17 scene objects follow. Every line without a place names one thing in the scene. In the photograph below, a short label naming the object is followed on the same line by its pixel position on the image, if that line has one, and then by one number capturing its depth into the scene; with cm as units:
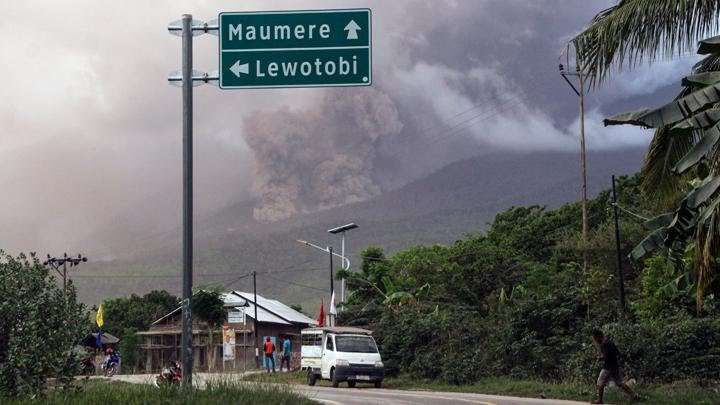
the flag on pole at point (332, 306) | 5038
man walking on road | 2220
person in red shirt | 4644
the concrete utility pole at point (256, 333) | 6557
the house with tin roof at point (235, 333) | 7900
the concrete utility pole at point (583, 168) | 4759
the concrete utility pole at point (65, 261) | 6266
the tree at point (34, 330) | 1459
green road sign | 1531
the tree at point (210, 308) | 6988
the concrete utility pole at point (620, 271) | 3072
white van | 3394
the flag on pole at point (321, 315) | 5726
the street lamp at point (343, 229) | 5278
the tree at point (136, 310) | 10619
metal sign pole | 1501
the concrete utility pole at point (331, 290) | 4995
